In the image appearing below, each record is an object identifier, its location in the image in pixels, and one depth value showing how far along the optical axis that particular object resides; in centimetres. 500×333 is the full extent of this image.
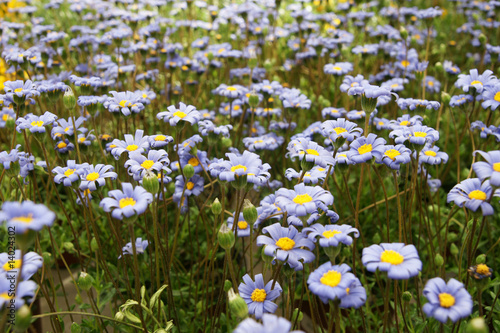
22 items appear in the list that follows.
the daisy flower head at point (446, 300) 37
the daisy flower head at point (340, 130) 47
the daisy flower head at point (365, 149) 45
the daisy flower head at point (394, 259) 38
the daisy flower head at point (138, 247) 54
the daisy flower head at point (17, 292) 37
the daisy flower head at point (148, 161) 46
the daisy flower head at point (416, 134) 47
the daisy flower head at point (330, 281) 38
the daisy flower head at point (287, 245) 41
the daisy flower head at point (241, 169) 45
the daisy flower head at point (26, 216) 35
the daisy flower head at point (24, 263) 39
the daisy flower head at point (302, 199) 41
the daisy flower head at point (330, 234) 40
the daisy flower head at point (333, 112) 62
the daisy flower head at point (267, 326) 34
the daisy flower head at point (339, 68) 68
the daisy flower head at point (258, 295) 42
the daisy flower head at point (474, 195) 41
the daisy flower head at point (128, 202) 40
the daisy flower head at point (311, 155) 45
